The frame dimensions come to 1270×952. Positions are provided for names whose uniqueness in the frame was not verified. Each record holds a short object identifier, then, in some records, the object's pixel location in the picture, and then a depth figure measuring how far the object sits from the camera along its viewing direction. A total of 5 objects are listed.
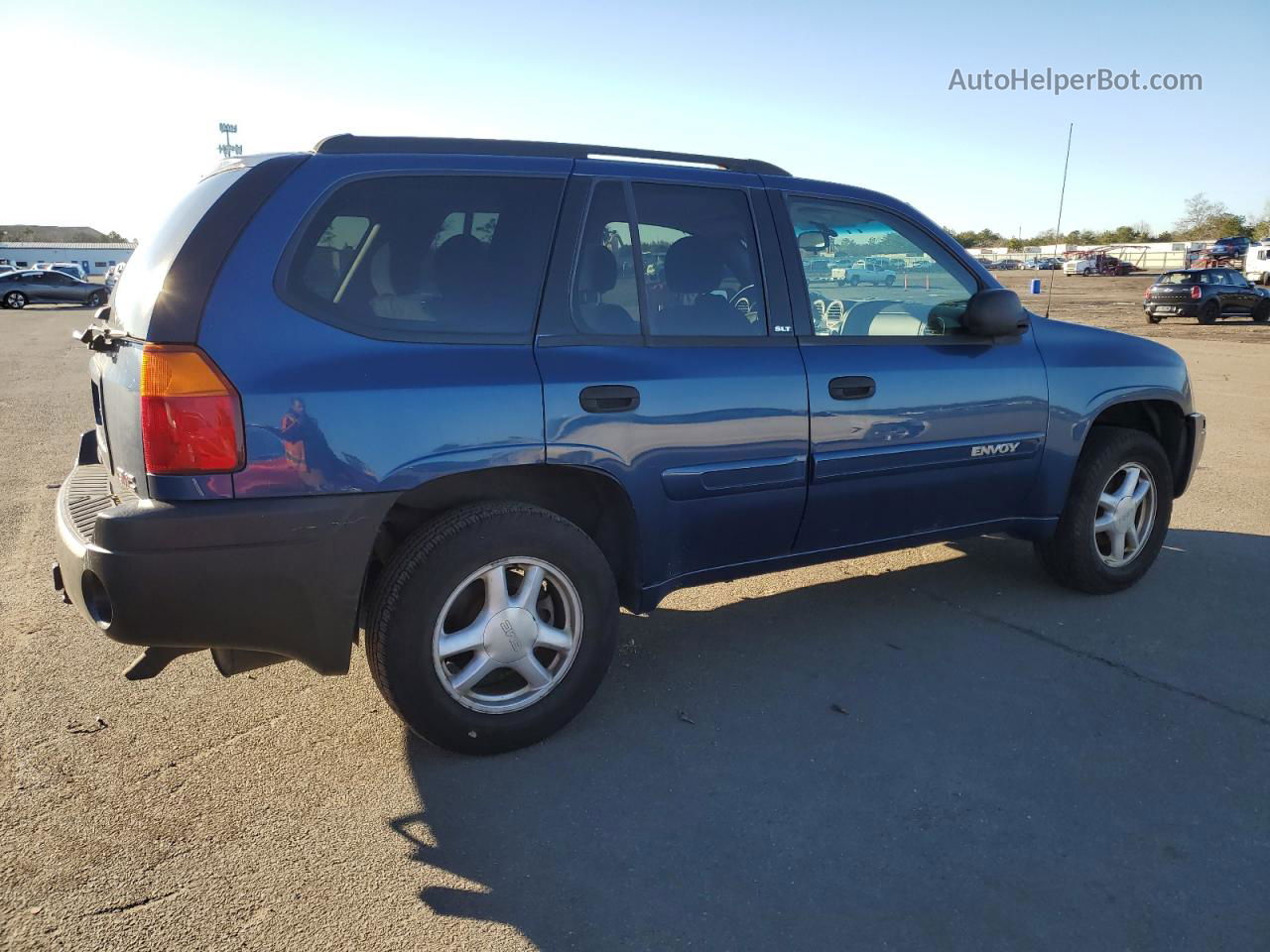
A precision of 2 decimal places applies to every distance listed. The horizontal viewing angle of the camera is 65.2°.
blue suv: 2.71
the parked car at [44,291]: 34.56
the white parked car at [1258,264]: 43.28
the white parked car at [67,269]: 37.20
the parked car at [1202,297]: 26.94
